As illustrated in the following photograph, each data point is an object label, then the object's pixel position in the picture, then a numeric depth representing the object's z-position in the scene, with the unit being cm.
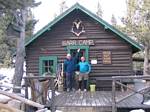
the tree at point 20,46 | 813
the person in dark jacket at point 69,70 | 750
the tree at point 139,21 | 1410
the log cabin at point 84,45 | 801
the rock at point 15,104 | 411
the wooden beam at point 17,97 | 293
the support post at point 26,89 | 474
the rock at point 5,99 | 314
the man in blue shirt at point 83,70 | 738
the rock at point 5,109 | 221
